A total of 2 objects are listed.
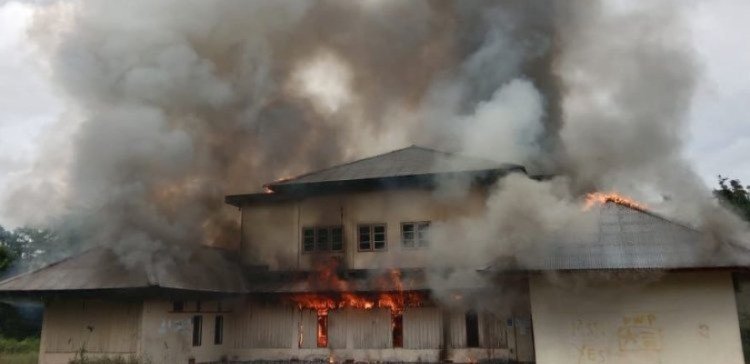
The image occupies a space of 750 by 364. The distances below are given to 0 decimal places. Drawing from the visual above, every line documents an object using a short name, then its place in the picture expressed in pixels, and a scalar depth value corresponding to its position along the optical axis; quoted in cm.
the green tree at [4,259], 2862
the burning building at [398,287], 1659
